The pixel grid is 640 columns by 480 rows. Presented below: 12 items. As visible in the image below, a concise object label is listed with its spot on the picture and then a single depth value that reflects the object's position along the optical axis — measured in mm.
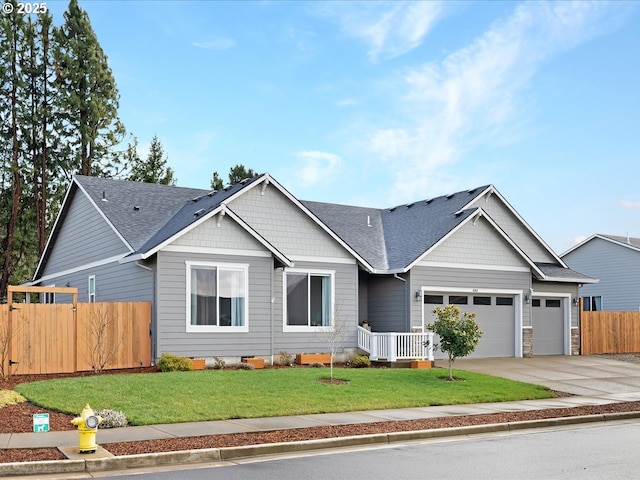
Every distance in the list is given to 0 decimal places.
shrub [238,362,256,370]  21328
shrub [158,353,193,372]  19984
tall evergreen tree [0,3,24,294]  39594
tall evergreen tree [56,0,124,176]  40919
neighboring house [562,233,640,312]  38844
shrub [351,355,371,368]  23672
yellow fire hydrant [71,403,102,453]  10320
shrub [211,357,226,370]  21547
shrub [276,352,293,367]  23219
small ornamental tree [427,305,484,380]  20234
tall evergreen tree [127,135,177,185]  48469
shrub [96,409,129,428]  12703
